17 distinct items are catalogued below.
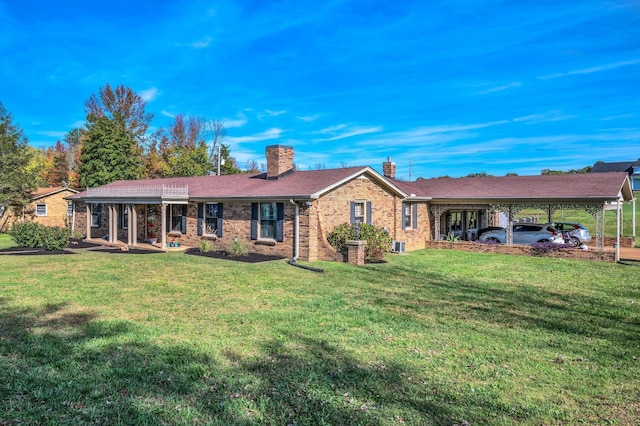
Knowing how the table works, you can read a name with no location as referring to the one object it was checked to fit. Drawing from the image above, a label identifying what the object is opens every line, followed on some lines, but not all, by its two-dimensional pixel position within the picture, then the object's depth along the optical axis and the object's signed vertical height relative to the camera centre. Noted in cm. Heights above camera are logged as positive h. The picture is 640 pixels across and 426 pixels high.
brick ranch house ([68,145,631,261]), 1612 +69
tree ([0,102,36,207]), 2739 +376
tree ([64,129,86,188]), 4647 +887
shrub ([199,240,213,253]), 1753 -118
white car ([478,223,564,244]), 1916 -83
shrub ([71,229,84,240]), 2319 -81
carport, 1683 +105
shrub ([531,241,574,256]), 1730 -130
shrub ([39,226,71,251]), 1739 -73
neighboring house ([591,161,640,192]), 5706 +715
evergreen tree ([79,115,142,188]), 3394 +542
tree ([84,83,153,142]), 4275 +1224
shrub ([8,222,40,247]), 1795 -56
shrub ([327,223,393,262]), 1550 -76
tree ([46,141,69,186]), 4841 +618
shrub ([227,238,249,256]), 1648 -124
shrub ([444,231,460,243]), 2107 -108
